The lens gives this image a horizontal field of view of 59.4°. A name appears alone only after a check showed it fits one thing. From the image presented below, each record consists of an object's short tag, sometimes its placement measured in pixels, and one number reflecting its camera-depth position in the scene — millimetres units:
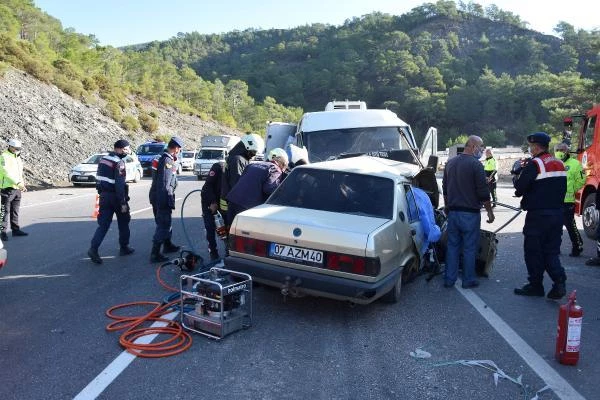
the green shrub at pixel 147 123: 43312
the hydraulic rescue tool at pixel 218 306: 4590
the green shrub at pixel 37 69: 33719
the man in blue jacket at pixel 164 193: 7445
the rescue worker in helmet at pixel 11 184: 9453
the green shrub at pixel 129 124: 39188
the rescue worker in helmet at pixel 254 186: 6203
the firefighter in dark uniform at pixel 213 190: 7211
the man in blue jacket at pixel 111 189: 7418
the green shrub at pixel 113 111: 38719
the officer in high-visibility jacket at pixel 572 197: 8359
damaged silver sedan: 4801
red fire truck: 9828
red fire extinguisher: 4125
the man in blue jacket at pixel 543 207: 5898
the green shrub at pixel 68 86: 35531
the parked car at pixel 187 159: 35656
